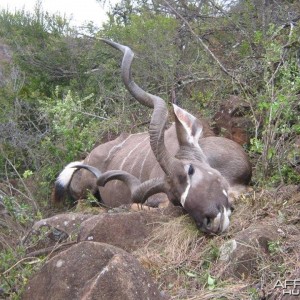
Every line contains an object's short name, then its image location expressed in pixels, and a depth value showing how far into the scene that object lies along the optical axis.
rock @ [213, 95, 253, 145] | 5.59
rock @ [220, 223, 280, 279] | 3.26
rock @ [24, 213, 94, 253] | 3.60
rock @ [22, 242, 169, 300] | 2.59
